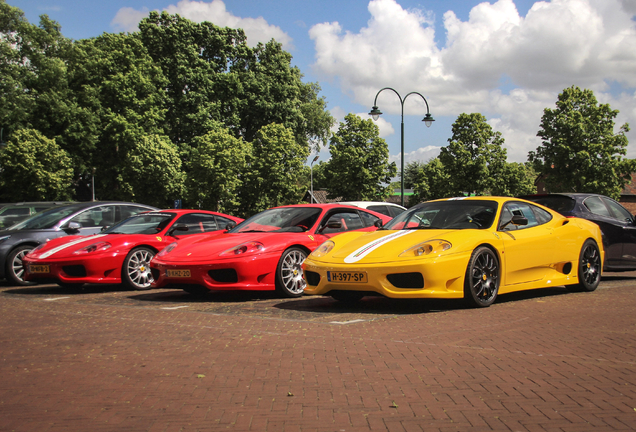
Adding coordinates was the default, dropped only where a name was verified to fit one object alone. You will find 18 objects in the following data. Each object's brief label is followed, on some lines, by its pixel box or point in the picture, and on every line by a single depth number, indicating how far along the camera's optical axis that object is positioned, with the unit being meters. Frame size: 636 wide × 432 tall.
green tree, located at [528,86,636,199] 45.31
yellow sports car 6.54
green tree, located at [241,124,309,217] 44.03
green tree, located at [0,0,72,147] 42.47
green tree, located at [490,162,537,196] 48.88
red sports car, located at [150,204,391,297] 7.91
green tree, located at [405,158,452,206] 75.31
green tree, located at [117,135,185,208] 40.50
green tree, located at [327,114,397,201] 44.47
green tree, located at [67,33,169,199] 41.97
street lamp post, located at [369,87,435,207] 25.31
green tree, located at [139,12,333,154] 44.25
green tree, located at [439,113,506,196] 48.59
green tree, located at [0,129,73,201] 42.34
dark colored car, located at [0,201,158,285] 10.75
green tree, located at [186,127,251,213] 41.41
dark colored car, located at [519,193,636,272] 9.90
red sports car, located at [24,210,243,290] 9.41
